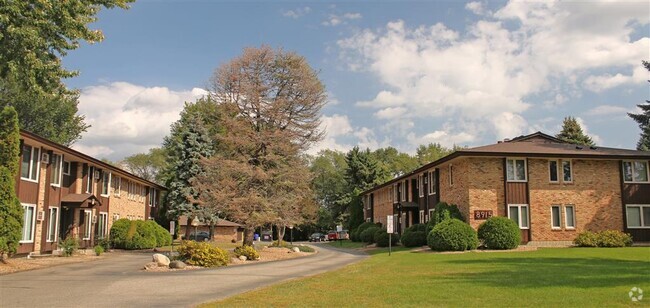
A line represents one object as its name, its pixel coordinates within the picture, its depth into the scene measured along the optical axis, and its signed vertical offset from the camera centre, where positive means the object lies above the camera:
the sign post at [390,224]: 28.20 -0.05
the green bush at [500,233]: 29.47 -0.55
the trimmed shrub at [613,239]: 30.91 -0.89
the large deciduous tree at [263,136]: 31.28 +5.15
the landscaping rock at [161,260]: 20.48 -1.42
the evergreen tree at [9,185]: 20.00 +1.39
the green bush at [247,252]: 26.47 -1.45
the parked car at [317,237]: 74.39 -1.98
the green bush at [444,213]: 31.96 +0.60
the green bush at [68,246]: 27.86 -1.24
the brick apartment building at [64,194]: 25.70 +1.62
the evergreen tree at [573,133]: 60.72 +10.42
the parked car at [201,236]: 54.61 -1.38
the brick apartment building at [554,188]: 32.03 +2.15
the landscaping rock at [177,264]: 20.41 -1.58
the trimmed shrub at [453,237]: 28.64 -0.74
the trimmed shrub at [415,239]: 35.12 -1.04
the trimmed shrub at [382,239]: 41.28 -1.23
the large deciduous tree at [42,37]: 17.91 +6.48
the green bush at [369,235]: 46.97 -1.05
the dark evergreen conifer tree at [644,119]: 50.72 +9.92
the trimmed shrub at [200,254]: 21.81 -1.30
